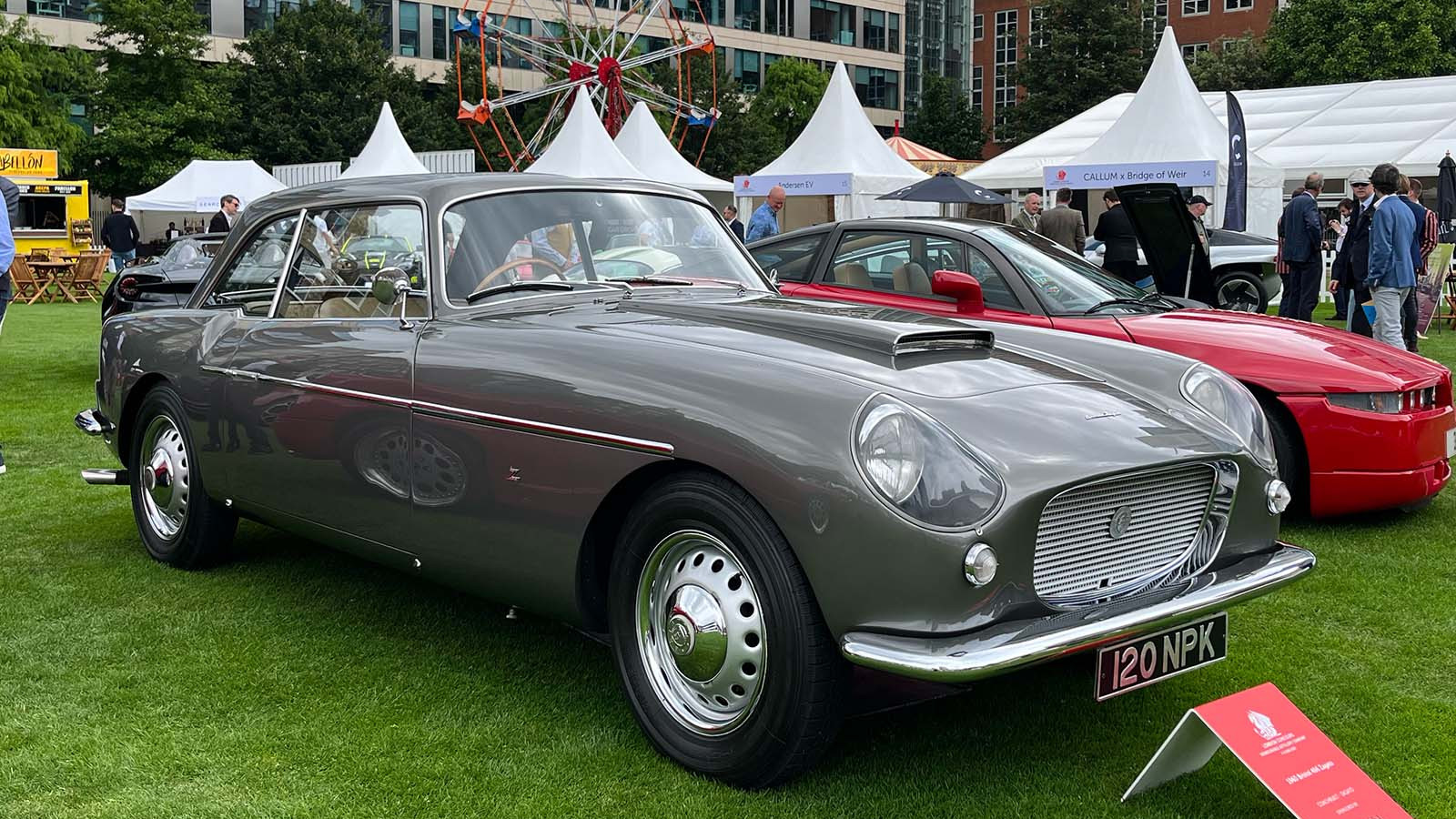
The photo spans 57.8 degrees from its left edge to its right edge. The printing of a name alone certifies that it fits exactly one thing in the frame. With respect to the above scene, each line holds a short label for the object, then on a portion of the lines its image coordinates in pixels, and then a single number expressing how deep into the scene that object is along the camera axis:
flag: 16.75
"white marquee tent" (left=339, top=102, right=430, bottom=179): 24.03
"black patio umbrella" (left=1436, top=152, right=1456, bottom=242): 17.91
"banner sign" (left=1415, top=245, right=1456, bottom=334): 14.13
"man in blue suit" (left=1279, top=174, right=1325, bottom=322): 13.51
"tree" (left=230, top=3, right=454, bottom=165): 46.62
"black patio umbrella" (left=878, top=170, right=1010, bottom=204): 19.06
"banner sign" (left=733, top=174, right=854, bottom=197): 19.97
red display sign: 2.91
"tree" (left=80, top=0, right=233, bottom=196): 42.91
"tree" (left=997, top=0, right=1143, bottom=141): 51.94
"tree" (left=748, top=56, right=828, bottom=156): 57.25
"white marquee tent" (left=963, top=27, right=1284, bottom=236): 16.41
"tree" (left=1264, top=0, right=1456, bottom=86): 40.84
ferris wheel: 33.78
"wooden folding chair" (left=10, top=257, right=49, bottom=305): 23.48
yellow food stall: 31.94
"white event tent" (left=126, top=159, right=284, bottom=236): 28.00
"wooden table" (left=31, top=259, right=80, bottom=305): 23.69
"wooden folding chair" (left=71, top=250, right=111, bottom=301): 24.42
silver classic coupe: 2.88
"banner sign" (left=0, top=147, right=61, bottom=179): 34.19
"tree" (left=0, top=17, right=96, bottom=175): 39.84
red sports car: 5.79
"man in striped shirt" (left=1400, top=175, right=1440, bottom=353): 12.23
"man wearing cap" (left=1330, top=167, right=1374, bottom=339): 11.65
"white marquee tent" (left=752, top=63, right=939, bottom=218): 20.20
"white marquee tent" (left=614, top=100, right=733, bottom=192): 23.17
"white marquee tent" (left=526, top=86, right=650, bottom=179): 20.83
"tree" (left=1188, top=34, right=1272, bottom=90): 46.59
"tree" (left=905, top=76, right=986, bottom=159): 63.81
